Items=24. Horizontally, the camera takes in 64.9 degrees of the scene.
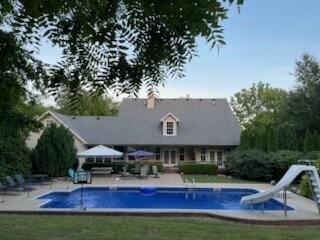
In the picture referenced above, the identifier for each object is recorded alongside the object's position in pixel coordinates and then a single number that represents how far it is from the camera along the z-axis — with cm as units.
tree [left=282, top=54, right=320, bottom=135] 2023
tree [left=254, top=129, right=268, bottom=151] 1968
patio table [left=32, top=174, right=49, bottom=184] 1608
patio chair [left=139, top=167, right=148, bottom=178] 1899
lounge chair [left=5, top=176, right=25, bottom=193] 1261
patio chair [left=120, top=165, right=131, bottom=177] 1952
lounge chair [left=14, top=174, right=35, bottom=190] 1351
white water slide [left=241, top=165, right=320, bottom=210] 895
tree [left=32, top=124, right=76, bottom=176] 1809
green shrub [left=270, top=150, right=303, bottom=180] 1692
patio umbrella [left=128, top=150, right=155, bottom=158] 2045
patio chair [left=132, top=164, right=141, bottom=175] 1988
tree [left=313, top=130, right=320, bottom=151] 1813
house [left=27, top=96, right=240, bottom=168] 2288
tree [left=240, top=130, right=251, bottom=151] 2014
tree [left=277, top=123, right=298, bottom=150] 1933
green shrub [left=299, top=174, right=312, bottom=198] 1222
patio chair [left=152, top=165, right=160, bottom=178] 1971
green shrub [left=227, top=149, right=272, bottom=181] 1762
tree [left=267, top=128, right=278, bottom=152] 1905
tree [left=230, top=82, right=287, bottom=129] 3744
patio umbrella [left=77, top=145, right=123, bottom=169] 1785
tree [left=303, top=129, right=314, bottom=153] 1817
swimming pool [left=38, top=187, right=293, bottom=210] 1109
